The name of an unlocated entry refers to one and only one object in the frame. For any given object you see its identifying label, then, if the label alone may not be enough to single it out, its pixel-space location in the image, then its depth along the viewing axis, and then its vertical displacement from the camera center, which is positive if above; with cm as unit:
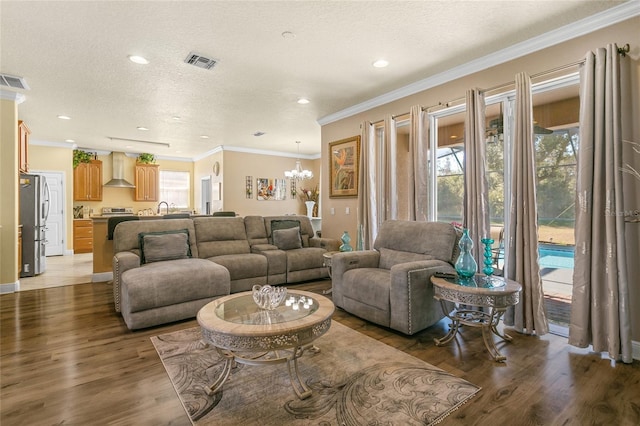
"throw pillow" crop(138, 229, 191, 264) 375 -34
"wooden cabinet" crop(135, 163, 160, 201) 902 +106
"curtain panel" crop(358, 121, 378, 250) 468 +41
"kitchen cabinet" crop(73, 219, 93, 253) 802 -42
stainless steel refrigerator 517 -1
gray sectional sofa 309 -54
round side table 242 -66
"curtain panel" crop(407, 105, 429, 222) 394 +60
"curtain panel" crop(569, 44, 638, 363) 242 -7
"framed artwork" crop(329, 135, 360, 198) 512 +81
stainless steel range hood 861 +129
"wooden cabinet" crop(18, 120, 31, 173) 488 +118
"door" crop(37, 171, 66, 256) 754 +9
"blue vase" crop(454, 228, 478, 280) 268 -42
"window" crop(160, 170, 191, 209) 969 +93
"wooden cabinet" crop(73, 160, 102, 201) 824 +101
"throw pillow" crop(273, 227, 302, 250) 500 -36
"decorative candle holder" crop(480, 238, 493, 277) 280 -41
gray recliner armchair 283 -61
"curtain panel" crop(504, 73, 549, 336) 287 -10
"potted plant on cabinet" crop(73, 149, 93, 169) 810 +162
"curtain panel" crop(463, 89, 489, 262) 330 +44
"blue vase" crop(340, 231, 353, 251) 424 -36
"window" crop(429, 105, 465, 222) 385 +62
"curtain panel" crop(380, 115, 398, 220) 441 +64
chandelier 730 +102
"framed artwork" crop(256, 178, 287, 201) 865 +76
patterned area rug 178 -112
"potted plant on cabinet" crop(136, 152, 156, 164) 895 +171
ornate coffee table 181 -67
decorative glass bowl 225 -58
